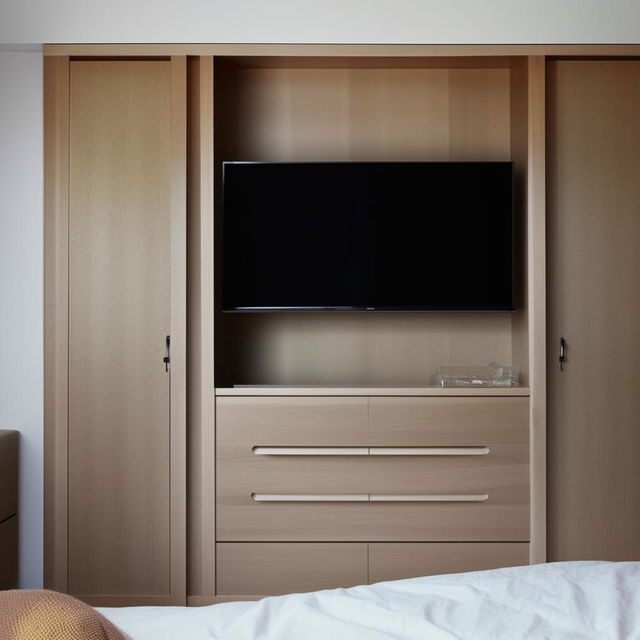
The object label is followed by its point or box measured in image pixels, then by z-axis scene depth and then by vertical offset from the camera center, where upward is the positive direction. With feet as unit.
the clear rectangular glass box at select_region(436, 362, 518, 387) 9.49 -0.76
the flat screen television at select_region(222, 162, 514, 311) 9.77 +1.12
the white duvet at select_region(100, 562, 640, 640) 3.97 -1.69
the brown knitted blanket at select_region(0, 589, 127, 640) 3.11 -1.31
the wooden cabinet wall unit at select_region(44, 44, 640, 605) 9.25 -1.23
